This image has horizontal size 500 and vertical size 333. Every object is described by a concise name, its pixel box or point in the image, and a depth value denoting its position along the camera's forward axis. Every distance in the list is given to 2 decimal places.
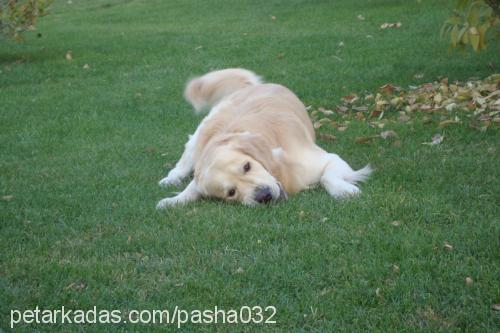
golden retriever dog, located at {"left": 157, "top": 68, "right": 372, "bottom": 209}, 4.96
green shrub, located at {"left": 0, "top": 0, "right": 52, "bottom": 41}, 11.66
